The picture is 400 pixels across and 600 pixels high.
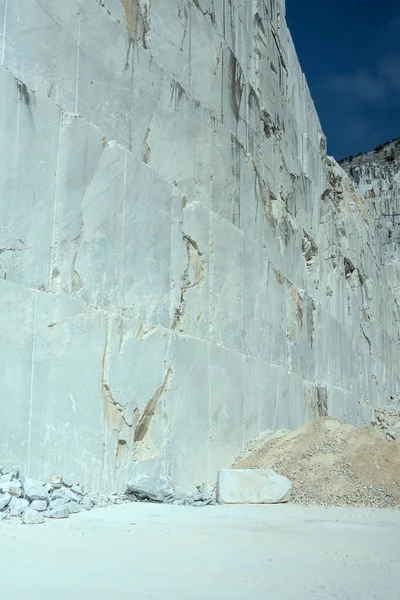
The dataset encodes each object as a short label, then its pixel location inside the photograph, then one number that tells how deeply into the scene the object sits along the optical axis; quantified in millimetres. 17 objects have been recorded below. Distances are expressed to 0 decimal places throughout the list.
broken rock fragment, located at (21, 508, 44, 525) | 5703
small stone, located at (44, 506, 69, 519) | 6141
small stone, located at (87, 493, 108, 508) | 7239
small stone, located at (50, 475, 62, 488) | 7035
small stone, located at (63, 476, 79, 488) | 7156
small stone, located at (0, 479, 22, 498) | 6145
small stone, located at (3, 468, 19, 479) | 6547
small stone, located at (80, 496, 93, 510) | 6933
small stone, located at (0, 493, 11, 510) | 5864
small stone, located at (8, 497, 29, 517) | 5891
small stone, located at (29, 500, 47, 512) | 6180
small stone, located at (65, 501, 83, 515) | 6551
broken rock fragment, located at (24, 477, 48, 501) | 6320
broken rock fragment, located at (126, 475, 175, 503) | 8133
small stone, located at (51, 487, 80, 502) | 6785
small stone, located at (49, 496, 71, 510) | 6416
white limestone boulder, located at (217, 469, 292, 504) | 8789
